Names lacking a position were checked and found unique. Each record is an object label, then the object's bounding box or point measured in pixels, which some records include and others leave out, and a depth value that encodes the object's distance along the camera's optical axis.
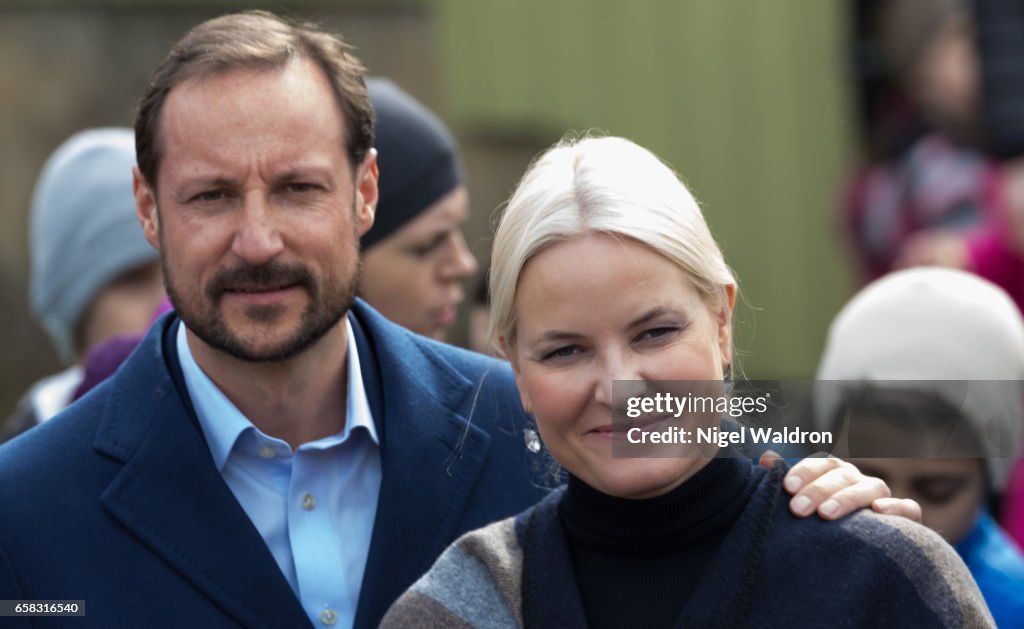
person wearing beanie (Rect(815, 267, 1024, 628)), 6.32
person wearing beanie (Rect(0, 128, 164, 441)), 8.85
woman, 4.49
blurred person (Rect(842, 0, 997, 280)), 10.11
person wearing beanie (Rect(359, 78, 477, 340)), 7.90
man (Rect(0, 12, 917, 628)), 5.39
